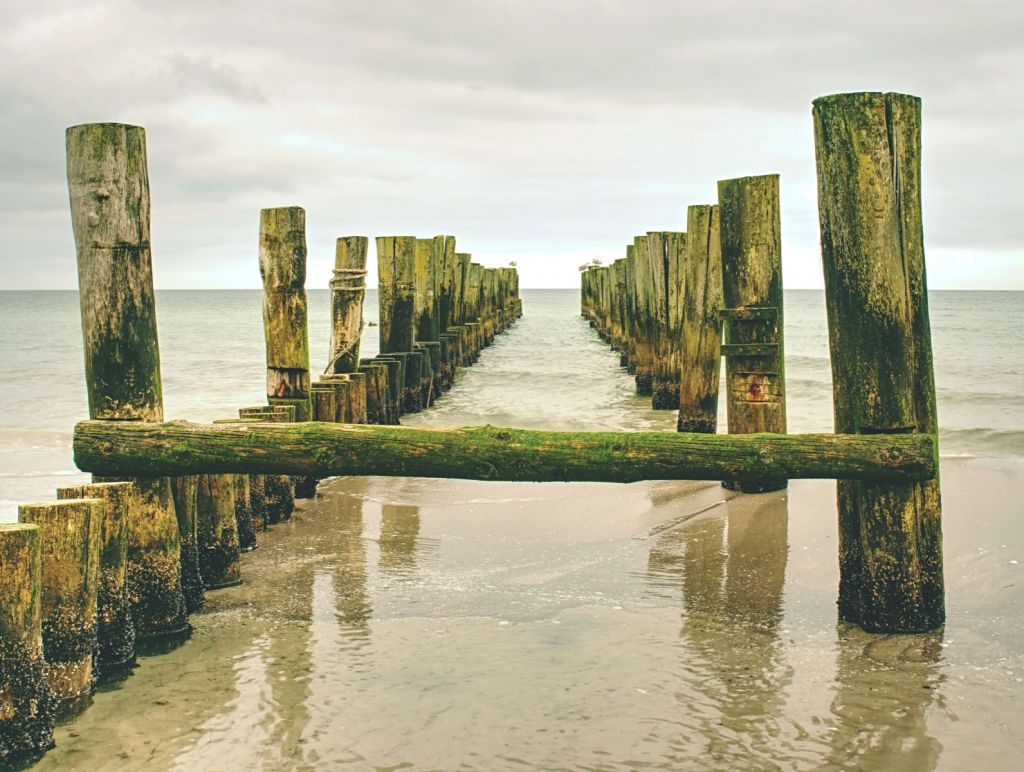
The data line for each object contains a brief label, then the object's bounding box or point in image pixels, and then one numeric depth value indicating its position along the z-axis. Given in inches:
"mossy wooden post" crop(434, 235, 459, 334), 755.4
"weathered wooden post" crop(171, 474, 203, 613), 206.5
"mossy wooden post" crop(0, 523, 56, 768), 140.2
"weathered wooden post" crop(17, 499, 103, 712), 154.9
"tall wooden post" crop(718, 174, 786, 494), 284.7
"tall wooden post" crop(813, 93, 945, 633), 183.5
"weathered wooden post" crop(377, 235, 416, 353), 521.7
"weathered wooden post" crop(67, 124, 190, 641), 190.7
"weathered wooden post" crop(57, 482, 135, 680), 173.0
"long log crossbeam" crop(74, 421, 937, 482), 180.5
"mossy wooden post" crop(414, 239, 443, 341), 595.5
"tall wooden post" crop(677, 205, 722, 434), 374.3
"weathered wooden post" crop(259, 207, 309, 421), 309.4
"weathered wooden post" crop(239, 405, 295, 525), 285.2
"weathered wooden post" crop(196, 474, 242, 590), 221.5
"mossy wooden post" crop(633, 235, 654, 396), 609.0
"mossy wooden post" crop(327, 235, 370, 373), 443.5
